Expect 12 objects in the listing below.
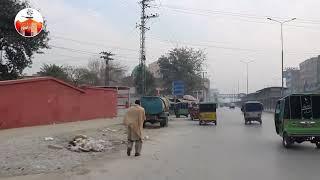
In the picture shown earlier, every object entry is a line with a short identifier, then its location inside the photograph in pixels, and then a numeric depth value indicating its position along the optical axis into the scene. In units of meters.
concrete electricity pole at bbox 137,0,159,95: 60.82
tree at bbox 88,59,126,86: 106.04
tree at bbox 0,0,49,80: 38.78
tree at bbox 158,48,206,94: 100.88
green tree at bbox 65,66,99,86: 87.62
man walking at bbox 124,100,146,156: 16.78
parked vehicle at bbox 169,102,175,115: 67.31
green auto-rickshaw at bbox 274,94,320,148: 20.28
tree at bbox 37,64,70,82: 64.75
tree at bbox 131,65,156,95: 83.61
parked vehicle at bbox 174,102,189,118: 64.38
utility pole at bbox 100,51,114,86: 91.79
